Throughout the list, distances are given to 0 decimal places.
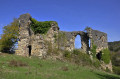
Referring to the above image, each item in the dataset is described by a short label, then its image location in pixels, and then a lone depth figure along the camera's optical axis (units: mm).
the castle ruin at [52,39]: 15208
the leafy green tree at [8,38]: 26488
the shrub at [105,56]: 20566
